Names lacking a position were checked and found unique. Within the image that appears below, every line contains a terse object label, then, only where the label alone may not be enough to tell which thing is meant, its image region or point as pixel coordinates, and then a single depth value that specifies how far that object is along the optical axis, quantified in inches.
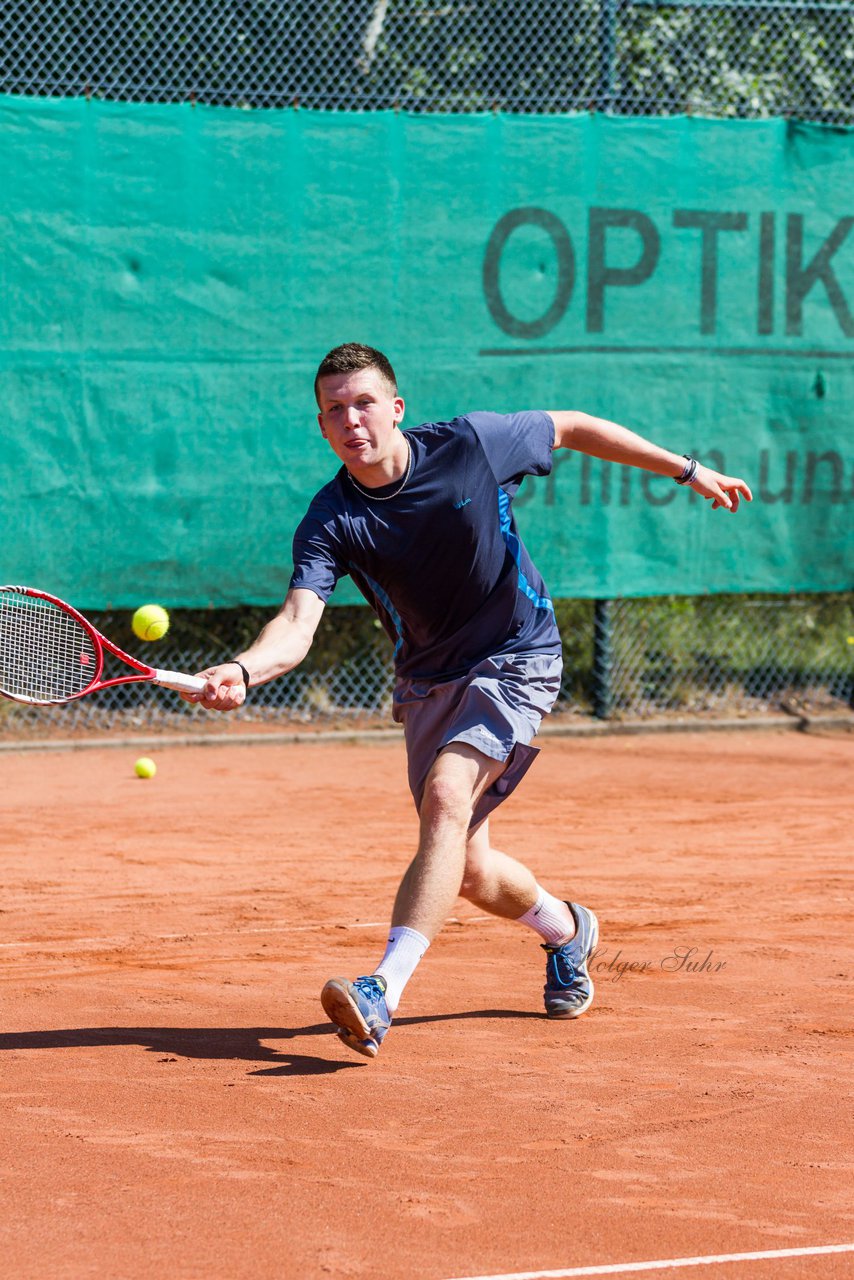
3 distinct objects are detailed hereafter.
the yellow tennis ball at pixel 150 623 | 417.7
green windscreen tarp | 653.9
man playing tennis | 307.0
